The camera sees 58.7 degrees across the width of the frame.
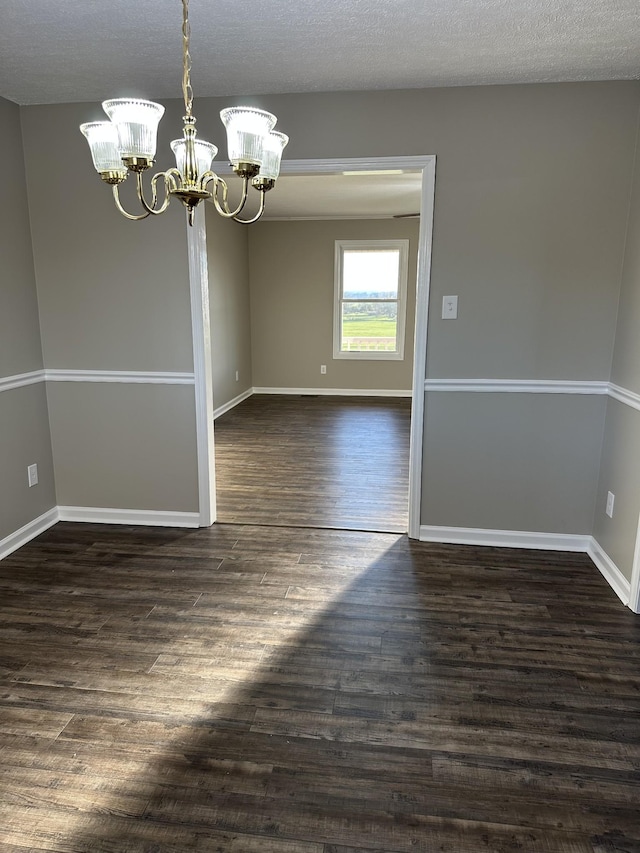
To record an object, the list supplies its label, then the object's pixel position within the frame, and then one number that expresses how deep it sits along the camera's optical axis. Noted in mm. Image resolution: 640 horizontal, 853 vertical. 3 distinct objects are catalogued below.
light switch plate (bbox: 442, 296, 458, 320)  3062
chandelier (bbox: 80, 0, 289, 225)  1575
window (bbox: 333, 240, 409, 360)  7793
